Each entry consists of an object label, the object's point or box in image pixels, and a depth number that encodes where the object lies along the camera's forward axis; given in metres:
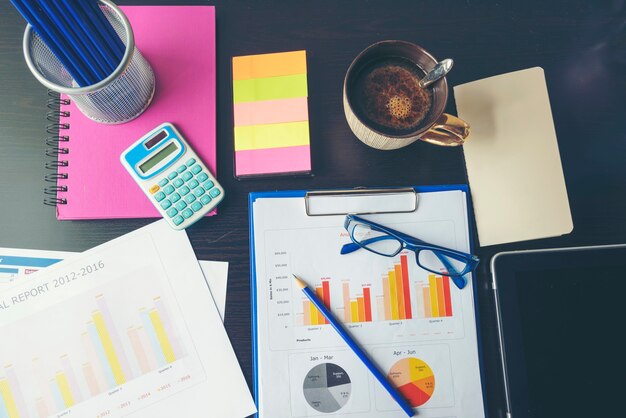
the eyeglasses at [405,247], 0.59
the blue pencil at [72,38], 0.46
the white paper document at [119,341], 0.56
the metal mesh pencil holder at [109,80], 0.50
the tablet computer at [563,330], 0.55
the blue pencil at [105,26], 0.49
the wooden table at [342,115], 0.60
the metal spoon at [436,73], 0.51
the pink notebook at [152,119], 0.59
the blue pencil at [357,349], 0.57
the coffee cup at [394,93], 0.55
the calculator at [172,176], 0.58
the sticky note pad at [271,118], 0.60
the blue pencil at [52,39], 0.45
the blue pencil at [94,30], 0.48
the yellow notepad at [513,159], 0.61
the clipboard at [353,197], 0.60
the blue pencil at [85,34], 0.47
